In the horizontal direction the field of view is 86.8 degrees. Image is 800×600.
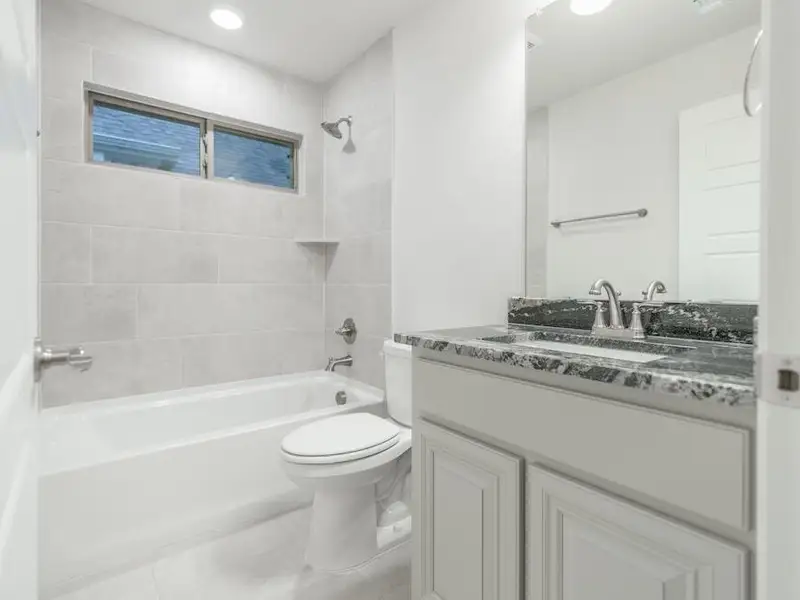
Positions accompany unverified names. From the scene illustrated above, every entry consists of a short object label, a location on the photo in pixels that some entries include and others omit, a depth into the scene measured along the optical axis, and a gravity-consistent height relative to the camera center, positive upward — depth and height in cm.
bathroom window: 222 +90
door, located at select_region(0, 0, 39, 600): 46 -1
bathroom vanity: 67 -34
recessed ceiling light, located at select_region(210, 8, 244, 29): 210 +141
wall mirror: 117 +48
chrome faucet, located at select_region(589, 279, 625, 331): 132 -3
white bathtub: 152 -72
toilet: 151 -65
